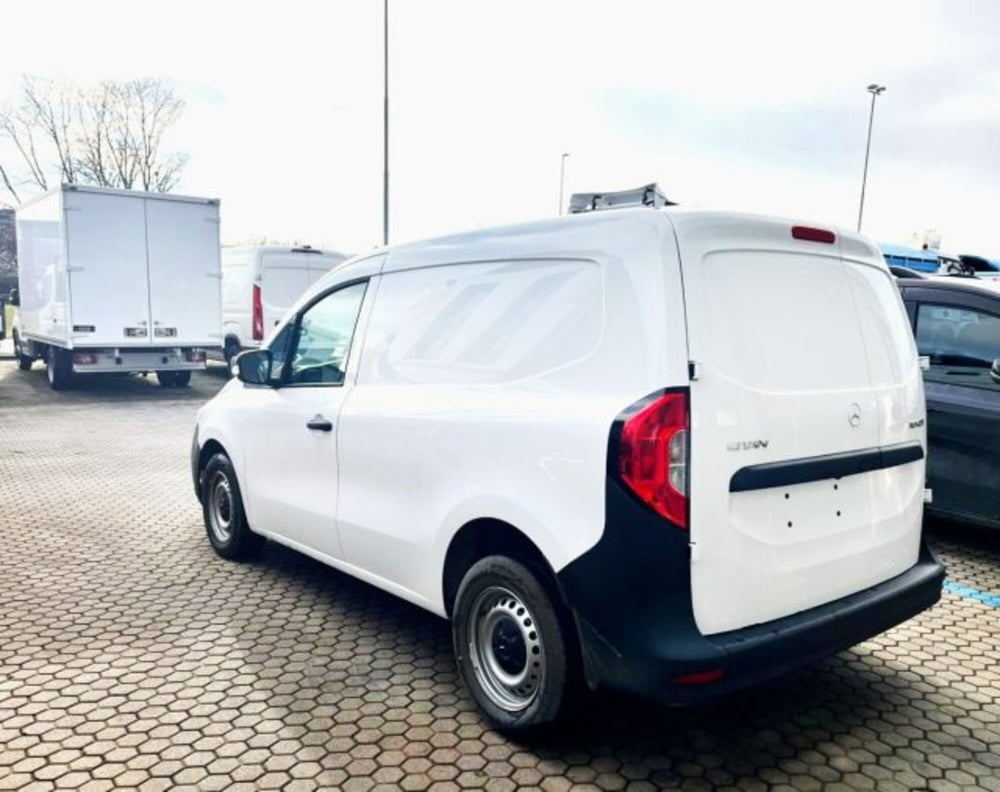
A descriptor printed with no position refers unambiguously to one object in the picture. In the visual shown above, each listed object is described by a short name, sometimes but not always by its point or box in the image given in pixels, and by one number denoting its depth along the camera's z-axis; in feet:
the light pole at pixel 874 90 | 118.26
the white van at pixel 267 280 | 50.34
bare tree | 106.63
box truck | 41.86
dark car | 16.40
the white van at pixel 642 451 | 8.25
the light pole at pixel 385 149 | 65.46
